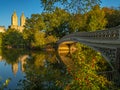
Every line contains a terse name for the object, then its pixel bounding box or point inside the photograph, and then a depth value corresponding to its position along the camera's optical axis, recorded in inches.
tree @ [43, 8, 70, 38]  1204.9
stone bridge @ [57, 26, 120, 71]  295.4
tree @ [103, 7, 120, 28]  1027.6
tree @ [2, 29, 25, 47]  1483.7
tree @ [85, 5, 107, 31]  995.9
